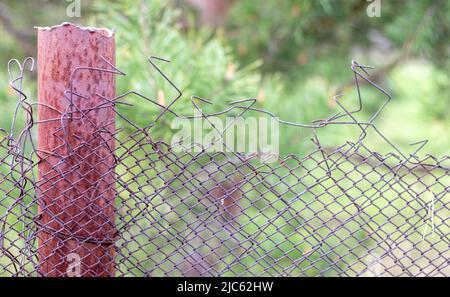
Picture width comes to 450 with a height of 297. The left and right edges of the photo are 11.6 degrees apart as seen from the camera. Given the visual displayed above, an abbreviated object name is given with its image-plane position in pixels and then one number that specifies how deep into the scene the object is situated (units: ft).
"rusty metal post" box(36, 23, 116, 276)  7.99
